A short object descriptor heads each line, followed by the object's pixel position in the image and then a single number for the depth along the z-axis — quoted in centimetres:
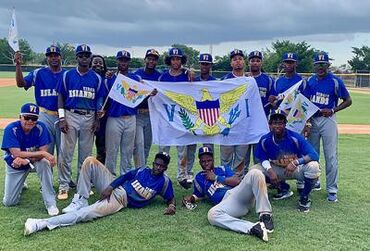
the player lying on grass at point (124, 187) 632
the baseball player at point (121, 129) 752
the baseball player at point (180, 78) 793
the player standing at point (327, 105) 743
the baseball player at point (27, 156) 650
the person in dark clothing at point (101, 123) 781
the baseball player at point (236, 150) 780
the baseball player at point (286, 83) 752
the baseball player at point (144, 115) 796
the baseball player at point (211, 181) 667
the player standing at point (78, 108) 712
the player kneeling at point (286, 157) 664
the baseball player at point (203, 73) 793
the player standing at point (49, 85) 743
